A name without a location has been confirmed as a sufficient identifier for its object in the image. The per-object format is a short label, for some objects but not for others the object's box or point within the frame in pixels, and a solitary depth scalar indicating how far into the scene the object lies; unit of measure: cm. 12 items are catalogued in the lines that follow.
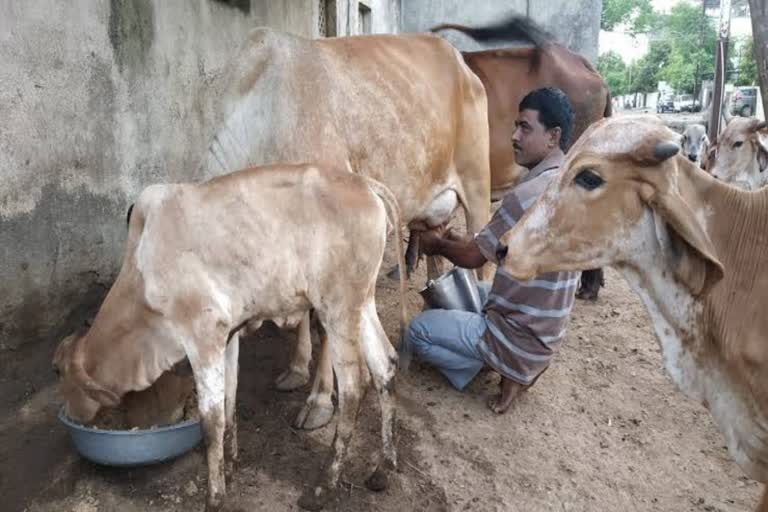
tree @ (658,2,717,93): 3962
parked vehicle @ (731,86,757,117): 1983
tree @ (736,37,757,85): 2650
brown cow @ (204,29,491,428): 343
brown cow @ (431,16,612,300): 561
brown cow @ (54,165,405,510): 258
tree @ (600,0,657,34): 5053
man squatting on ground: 319
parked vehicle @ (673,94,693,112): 3656
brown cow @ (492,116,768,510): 192
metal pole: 997
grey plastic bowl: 263
